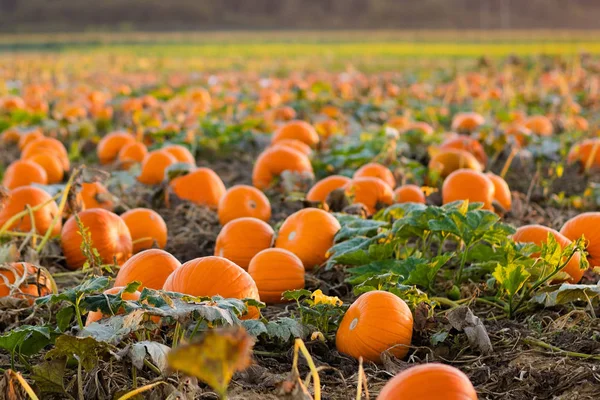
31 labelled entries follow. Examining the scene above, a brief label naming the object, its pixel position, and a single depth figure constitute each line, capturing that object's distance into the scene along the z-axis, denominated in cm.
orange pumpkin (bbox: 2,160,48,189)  1051
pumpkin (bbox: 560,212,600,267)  722
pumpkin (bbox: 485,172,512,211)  962
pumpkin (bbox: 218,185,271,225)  920
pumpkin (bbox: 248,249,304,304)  690
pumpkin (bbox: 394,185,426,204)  920
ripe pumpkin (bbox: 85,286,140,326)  561
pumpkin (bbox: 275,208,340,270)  763
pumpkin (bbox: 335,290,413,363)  561
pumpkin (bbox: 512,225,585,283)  689
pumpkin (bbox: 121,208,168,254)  846
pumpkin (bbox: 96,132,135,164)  1362
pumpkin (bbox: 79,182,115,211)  927
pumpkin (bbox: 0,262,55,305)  647
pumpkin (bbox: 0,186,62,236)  855
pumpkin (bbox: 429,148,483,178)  1099
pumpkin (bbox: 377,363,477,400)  414
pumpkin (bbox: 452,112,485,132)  1500
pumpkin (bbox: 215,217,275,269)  770
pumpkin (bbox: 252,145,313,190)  1082
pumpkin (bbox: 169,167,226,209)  1013
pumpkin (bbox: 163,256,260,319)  581
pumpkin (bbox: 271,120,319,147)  1320
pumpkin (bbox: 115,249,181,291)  641
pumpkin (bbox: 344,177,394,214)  898
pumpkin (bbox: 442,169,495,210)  909
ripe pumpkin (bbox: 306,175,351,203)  940
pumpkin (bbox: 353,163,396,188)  1003
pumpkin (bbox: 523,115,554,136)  1510
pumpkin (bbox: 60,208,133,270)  773
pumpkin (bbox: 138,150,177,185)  1109
